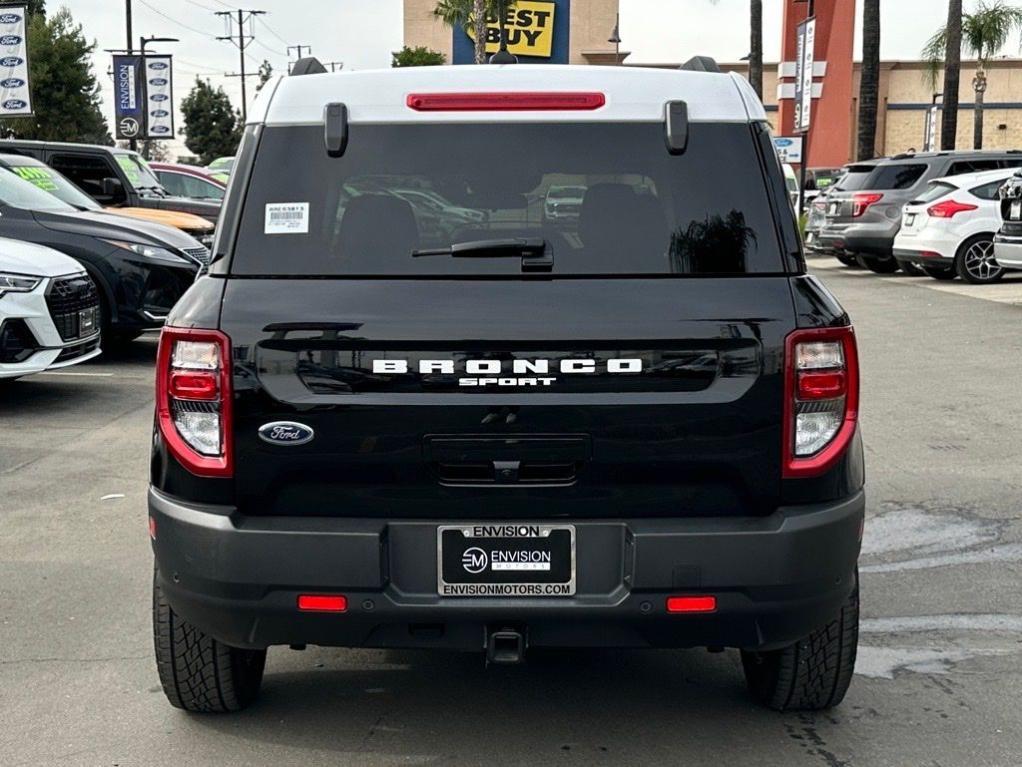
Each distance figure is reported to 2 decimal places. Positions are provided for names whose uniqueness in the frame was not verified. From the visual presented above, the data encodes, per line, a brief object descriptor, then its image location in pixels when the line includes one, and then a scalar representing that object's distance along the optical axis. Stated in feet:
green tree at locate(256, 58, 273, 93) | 405.98
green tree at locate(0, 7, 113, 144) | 207.10
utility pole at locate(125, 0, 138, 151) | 186.25
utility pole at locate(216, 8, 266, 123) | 351.75
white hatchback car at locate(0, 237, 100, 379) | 32.83
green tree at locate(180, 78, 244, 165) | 351.05
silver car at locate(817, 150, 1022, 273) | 72.49
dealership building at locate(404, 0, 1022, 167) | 200.54
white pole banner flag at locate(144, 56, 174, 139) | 142.61
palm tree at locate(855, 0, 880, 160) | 110.11
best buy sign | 266.16
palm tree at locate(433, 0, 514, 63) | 165.48
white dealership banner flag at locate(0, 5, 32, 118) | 83.25
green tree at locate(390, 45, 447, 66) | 246.68
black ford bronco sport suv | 12.10
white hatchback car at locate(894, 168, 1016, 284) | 64.90
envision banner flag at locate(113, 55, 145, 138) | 144.97
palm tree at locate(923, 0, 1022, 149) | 167.12
